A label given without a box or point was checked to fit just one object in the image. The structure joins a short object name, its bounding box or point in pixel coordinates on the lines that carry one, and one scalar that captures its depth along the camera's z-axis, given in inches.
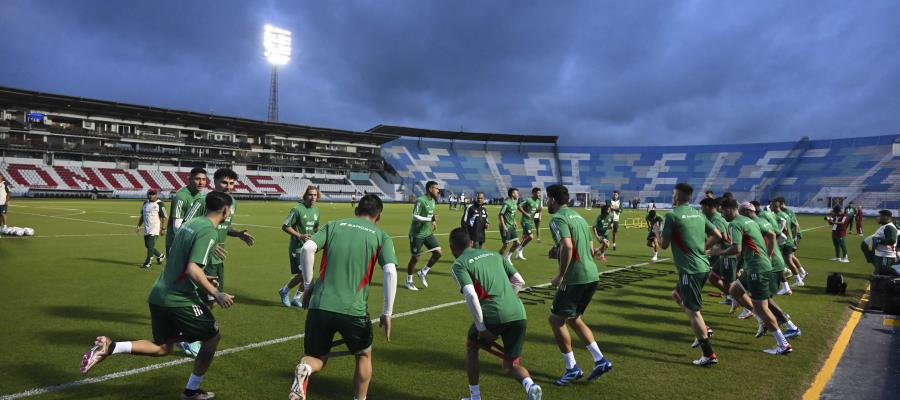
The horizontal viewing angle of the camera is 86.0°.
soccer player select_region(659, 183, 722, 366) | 233.8
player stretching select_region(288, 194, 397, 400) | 157.0
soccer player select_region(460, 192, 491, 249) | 510.3
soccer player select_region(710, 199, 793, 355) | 258.4
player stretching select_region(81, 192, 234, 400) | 170.1
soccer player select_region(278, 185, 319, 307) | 348.5
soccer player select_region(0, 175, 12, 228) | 731.4
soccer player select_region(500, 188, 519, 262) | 580.3
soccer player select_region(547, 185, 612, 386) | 211.0
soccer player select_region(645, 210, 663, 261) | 528.0
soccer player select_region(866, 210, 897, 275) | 391.5
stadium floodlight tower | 2669.8
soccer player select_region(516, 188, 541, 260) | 639.1
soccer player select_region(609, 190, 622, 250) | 732.9
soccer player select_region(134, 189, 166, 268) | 518.9
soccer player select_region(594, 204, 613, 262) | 651.5
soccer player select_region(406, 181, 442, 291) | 448.1
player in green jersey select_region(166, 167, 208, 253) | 299.6
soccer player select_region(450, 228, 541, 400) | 173.2
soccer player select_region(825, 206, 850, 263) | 631.8
